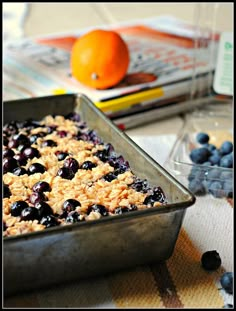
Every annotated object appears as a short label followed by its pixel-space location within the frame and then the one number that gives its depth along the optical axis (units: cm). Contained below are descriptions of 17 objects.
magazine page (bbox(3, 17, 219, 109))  158
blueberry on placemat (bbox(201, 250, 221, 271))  99
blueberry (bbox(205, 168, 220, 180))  121
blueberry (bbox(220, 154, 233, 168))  132
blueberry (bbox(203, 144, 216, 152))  140
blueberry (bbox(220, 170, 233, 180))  120
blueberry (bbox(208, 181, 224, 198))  122
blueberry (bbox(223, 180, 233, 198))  121
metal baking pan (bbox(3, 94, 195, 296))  84
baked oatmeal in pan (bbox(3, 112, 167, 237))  95
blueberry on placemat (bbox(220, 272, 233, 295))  94
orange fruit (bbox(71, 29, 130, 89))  152
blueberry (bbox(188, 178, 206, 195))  123
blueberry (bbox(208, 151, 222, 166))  135
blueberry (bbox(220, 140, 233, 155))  138
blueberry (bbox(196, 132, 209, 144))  146
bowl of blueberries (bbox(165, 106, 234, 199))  122
